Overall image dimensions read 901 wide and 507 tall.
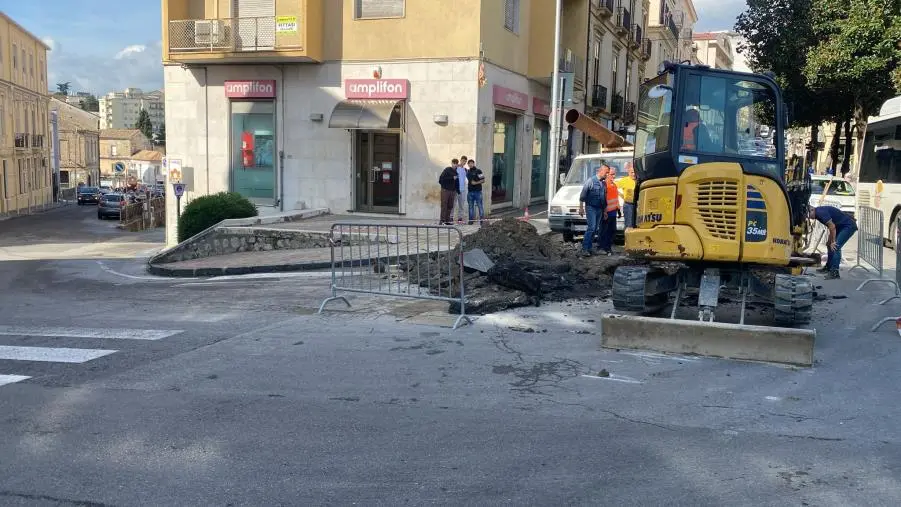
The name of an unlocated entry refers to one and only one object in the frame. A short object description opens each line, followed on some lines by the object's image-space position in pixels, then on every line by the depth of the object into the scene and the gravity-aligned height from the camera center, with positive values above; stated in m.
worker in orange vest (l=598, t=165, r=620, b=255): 14.30 -0.63
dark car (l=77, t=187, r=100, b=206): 67.88 -2.34
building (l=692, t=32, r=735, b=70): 86.52 +15.94
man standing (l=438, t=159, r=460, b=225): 19.72 -0.24
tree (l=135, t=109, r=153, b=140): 144.12 +8.91
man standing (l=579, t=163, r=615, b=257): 14.13 -0.35
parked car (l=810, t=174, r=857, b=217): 23.77 -0.14
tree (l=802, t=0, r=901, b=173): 24.41 +4.61
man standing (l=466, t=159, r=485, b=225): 19.62 -0.20
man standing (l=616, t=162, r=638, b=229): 14.39 -0.17
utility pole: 20.86 +1.65
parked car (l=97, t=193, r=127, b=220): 49.56 -2.33
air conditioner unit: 23.25 +4.31
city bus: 18.36 +0.60
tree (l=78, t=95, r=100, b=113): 173.75 +16.07
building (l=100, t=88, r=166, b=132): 193.12 +14.69
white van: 16.42 -0.28
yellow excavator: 7.41 -0.33
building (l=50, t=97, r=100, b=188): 88.94 +2.95
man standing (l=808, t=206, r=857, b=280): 12.79 -0.71
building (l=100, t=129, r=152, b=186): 116.81 +3.68
